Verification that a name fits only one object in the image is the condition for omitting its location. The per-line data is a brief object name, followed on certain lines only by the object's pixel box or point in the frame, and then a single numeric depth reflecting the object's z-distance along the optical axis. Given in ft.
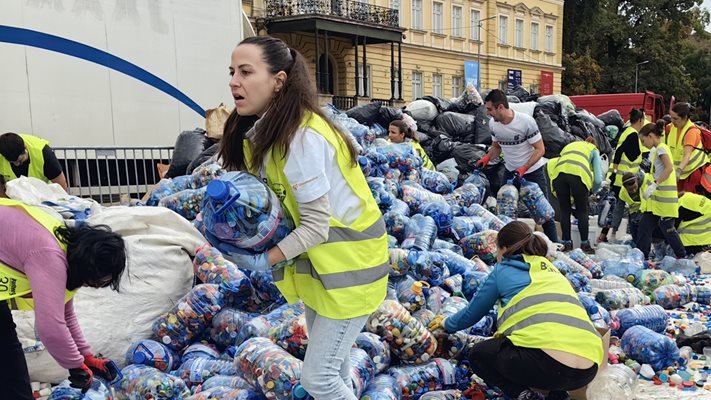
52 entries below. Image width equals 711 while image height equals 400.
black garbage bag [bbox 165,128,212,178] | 23.29
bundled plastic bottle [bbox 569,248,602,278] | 17.35
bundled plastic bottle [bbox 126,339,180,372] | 10.66
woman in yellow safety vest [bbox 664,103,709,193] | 24.29
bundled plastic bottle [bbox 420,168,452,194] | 20.86
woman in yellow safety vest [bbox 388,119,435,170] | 22.20
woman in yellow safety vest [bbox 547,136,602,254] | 21.27
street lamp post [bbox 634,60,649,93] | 131.45
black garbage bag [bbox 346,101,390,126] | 27.40
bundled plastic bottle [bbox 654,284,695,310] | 15.79
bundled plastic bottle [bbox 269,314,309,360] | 9.70
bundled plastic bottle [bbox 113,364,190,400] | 9.57
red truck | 52.54
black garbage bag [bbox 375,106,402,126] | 27.14
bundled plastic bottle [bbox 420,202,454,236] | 17.16
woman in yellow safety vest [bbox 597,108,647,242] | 24.39
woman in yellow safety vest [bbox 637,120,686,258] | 20.22
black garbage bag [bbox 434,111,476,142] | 29.89
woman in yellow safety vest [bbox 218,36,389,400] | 6.29
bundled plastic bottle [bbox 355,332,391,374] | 9.80
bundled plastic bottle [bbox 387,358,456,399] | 10.09
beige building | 78.18
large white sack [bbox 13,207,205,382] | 11.37
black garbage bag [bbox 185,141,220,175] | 22.34
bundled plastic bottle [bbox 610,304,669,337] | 13.07
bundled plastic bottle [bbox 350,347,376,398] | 8.85
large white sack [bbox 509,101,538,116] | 31.58
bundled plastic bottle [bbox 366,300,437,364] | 10.19
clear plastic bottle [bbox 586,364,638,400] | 10.16
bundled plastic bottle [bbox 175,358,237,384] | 10.41
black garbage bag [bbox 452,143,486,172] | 26.12
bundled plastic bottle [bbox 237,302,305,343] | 10.85
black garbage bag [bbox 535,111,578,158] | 29.86
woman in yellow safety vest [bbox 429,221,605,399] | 9.21
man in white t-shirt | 19.98
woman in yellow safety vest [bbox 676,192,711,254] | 21.04
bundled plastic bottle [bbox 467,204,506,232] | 18.45
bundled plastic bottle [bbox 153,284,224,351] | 11.62
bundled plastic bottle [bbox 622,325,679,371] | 11.80
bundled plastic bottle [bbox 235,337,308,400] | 8.50
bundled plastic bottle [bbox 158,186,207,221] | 16.48
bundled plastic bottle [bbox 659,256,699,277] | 19.43
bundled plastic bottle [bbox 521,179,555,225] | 20.34
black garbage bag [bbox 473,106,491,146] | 29.25
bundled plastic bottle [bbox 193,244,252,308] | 12.04
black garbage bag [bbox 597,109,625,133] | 42.79
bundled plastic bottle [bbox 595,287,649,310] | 14.35
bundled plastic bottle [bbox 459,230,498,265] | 16.03
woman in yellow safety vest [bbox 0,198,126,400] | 6.52
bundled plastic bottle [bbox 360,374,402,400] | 9.11
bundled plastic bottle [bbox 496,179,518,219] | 20.89
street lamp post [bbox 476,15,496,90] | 105.91
